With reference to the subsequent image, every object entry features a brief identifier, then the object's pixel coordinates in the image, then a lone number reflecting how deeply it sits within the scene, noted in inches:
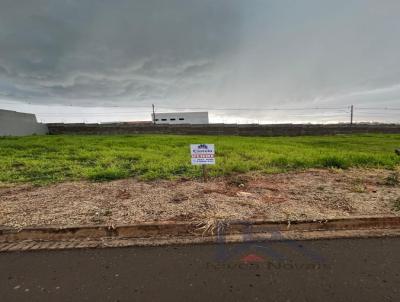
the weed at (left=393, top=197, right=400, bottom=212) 145.3
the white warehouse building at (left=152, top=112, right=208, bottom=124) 2271.2
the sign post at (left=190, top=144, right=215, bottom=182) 205.3
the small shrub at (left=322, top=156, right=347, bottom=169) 282.0
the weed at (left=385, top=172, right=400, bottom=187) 206.5
